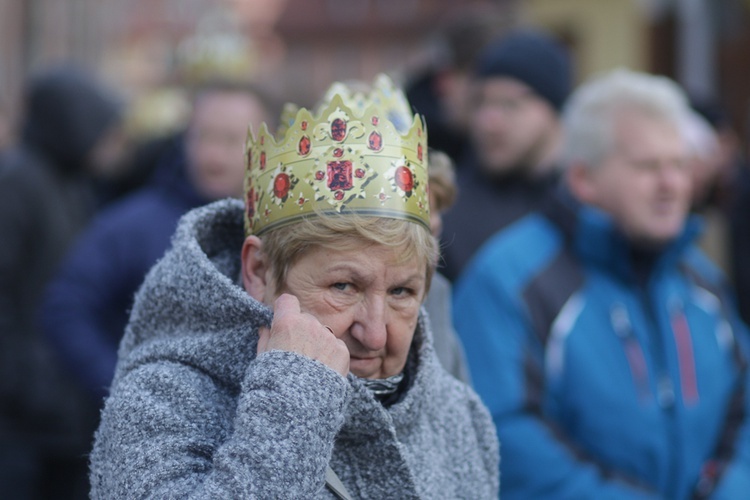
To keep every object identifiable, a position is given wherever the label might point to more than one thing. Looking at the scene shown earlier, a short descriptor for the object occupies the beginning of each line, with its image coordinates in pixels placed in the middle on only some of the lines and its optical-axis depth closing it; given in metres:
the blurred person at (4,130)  12.90
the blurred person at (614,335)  7.12
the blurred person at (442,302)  5.89
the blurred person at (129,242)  8.74
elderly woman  4.06
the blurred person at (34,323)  9.52
